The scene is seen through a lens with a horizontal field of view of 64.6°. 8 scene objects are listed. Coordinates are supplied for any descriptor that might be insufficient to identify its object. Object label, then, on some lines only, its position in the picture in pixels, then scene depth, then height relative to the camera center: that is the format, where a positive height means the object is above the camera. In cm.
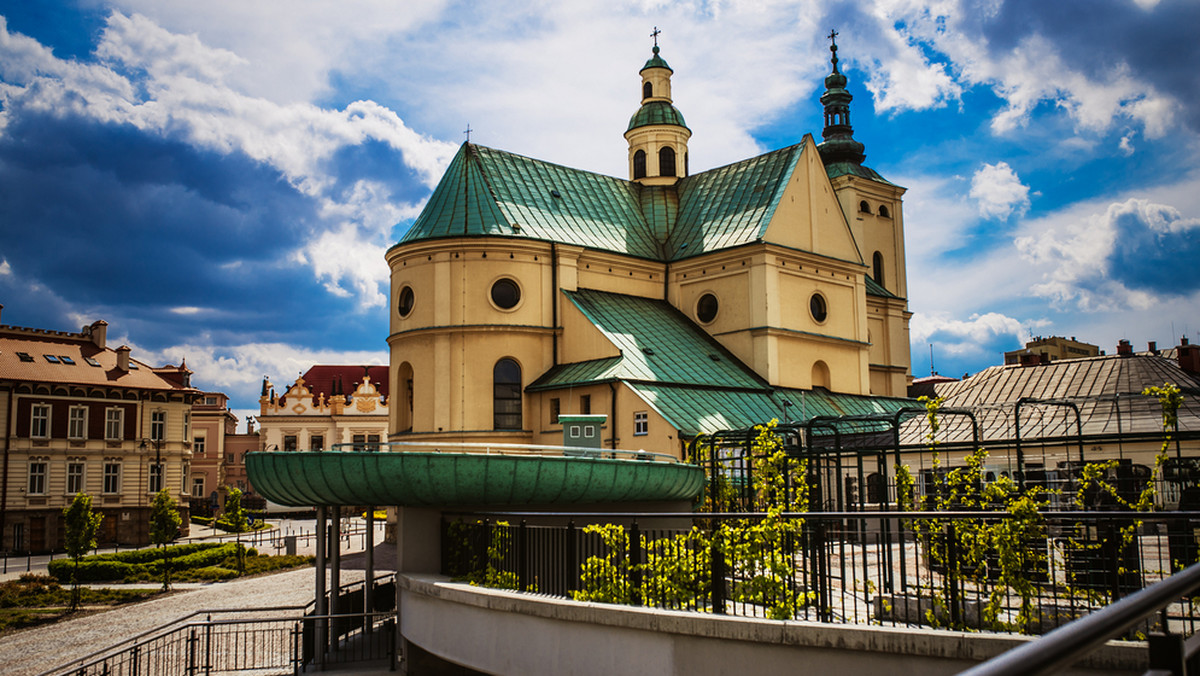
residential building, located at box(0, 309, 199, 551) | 4775 +112
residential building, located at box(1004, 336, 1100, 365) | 9292 +945
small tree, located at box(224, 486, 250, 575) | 4491 -291
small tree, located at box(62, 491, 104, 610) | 3622 -281
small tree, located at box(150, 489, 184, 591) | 3972 -284
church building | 3778 +632
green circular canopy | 1831 -57
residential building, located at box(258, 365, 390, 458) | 7919 +286
